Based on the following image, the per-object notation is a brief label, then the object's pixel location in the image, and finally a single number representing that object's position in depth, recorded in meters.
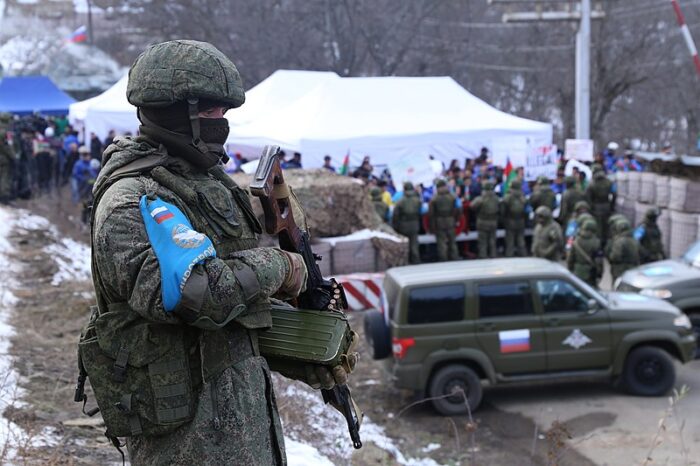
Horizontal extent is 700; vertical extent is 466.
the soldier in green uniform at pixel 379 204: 14.98
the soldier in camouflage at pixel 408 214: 14.93
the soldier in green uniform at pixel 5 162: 15.95
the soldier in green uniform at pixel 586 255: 11.51
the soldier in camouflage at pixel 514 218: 15.47
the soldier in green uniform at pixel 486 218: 15.31
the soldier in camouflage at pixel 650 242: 12.49
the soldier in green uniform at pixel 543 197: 15.88
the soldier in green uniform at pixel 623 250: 11.50
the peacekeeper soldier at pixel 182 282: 2.47
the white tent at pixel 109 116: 22.58
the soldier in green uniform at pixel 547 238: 12.10
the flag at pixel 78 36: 39.69
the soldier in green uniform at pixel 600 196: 15.86
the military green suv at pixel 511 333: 8.60
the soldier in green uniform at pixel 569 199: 15.70
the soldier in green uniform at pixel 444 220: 15.05
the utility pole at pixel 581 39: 23.25
